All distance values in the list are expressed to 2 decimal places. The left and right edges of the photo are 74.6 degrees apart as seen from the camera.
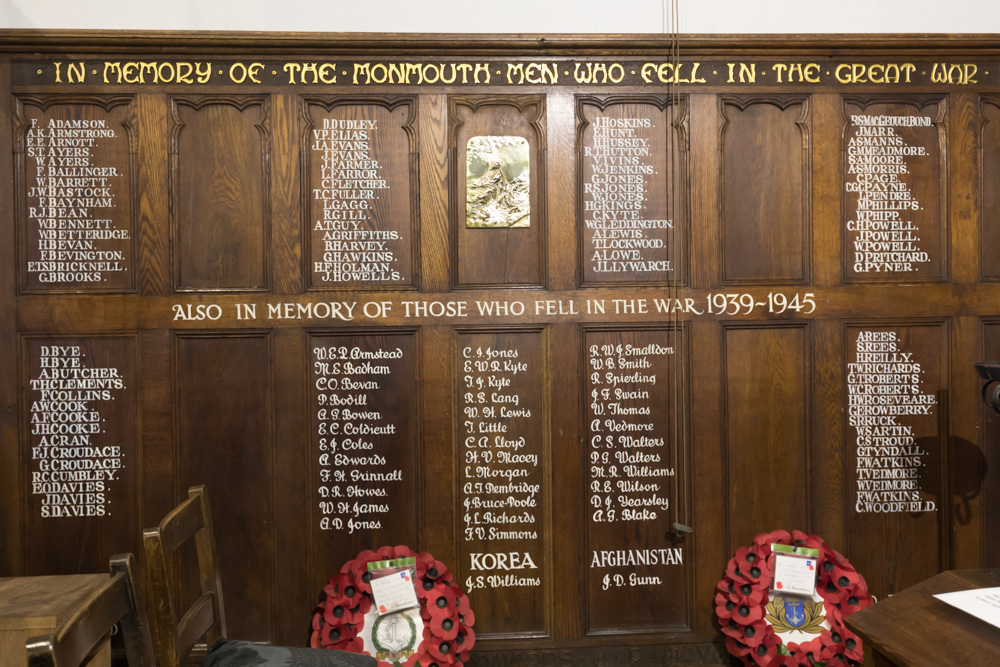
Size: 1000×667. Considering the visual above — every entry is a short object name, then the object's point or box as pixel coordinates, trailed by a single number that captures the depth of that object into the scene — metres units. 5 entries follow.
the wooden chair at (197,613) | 1.90
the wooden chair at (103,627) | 1.33
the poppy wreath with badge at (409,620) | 2.73
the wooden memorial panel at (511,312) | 2.87
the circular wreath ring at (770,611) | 2.78
